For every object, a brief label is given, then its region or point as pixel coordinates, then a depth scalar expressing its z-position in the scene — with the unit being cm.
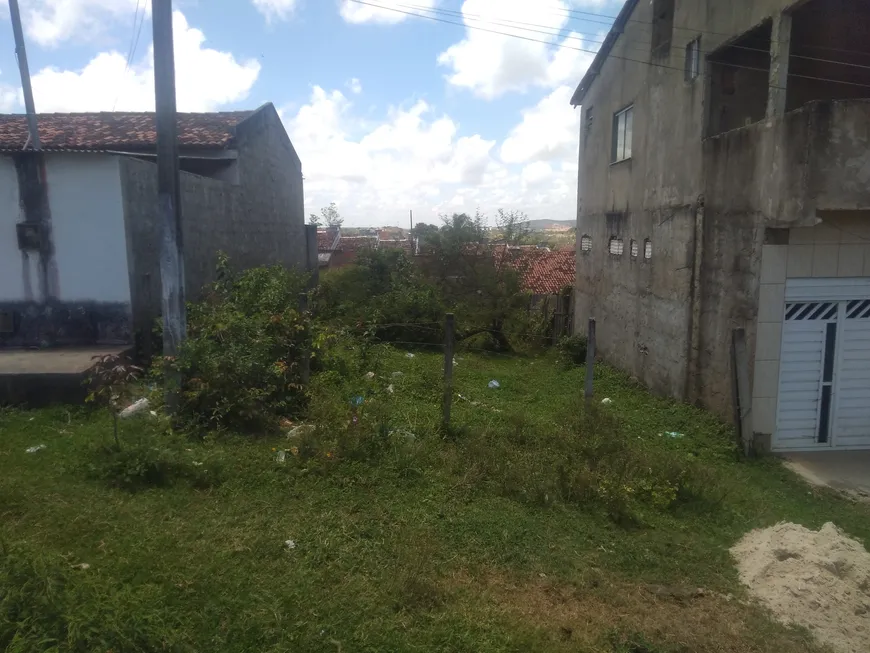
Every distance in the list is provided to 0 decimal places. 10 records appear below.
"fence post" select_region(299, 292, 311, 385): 778
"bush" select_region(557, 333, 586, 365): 1337
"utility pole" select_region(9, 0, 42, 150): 1214
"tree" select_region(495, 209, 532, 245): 1819
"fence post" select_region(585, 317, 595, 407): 699
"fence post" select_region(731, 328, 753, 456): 738
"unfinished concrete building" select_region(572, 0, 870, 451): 670
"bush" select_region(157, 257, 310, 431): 671
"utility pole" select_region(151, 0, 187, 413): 671
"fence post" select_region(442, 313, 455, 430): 675
